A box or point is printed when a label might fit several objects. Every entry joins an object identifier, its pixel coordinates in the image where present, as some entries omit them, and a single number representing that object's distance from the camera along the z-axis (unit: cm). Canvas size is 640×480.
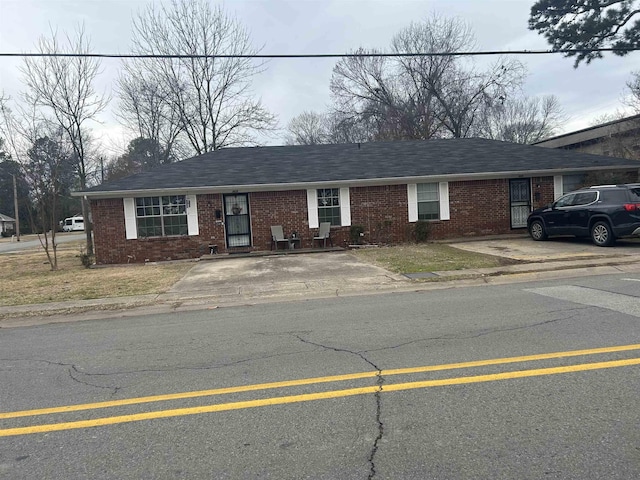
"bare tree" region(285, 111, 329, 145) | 5094
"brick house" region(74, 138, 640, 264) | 1656
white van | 6794
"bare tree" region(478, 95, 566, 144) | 4518
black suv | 1232
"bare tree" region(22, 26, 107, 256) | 2077
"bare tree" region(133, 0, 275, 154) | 2803
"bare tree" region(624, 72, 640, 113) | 2376
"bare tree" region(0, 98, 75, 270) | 1558
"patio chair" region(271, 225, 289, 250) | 1677
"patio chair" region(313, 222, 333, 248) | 1712
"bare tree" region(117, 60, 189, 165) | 2950
